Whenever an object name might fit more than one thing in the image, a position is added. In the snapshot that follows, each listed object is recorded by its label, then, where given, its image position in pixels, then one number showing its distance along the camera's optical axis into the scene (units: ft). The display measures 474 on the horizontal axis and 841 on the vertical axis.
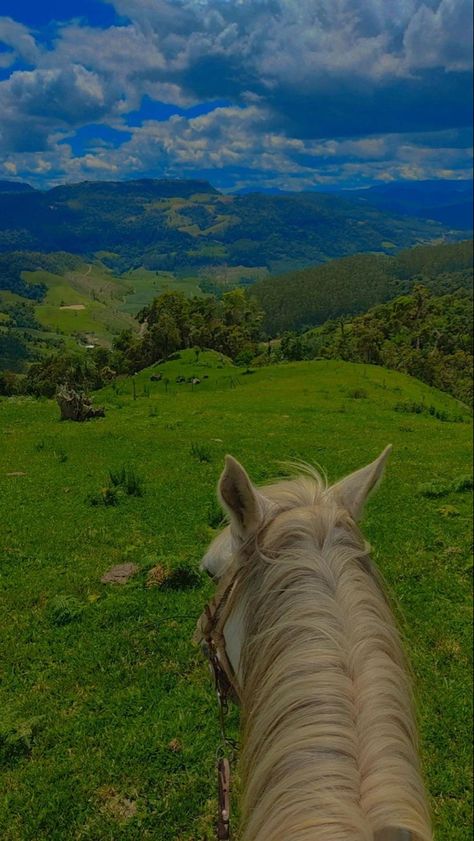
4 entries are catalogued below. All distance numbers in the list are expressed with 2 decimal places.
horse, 5.08
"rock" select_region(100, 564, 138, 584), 24.07
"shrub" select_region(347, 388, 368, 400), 63.52
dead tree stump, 29.50
